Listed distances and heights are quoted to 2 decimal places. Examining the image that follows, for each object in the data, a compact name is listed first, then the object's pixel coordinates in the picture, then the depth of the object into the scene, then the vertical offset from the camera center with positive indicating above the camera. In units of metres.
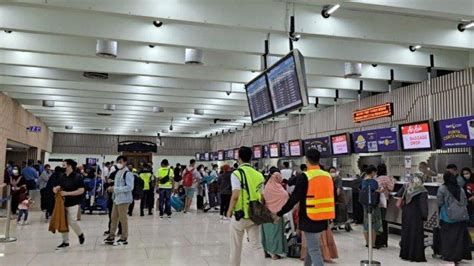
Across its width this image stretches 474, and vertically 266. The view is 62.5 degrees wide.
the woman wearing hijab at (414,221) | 6.32 -0.93
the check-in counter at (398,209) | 7.95 -0.92
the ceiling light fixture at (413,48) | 8.52 +2.54
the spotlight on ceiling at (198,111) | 15.77 +2.12
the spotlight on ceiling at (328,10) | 6.12 +2.46
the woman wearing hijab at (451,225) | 6.08 -0.97
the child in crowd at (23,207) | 9.62 -1.06
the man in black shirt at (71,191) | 6.83 -0.47
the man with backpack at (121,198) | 7.00 -0.62
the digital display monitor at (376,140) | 9.69 +0.63
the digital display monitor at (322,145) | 12.27 +0.63
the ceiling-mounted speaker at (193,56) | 8.18 +2.26
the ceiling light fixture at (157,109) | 15.42 +2.18
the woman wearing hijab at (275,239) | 6.23 -1.21
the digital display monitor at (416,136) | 8.53 +0.64
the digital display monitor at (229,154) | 21.05 +0.52
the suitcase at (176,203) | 13.52 -1.35
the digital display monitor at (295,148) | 13.82 +0.58
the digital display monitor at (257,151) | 17.25 +0.56
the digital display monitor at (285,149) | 14.64 +0.56
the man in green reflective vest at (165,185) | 11.51 -0.62
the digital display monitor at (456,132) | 7.66 +0.65
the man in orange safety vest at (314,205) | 4.34 -0.46
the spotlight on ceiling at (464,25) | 7.10 +2.54
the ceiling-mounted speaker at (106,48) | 7.36 +2.19
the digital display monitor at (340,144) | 11.36 +0.60
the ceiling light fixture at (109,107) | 14.74 +2.16
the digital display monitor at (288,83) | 4.65 +1.04
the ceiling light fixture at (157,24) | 6.79 +2.45
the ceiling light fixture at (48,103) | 14.04 +2.19
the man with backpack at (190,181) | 13.12 -0.58
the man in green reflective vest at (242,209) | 4.40 -0.50
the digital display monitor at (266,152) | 16.46 +0.52
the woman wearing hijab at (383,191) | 7.17 -0.50
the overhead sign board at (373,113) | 10.38 +1.43
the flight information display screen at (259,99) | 5.84 +1.02
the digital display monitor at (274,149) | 15.47 +0.59
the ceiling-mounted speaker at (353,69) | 9.09 +2.21
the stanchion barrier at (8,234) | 7.46 -1.36
